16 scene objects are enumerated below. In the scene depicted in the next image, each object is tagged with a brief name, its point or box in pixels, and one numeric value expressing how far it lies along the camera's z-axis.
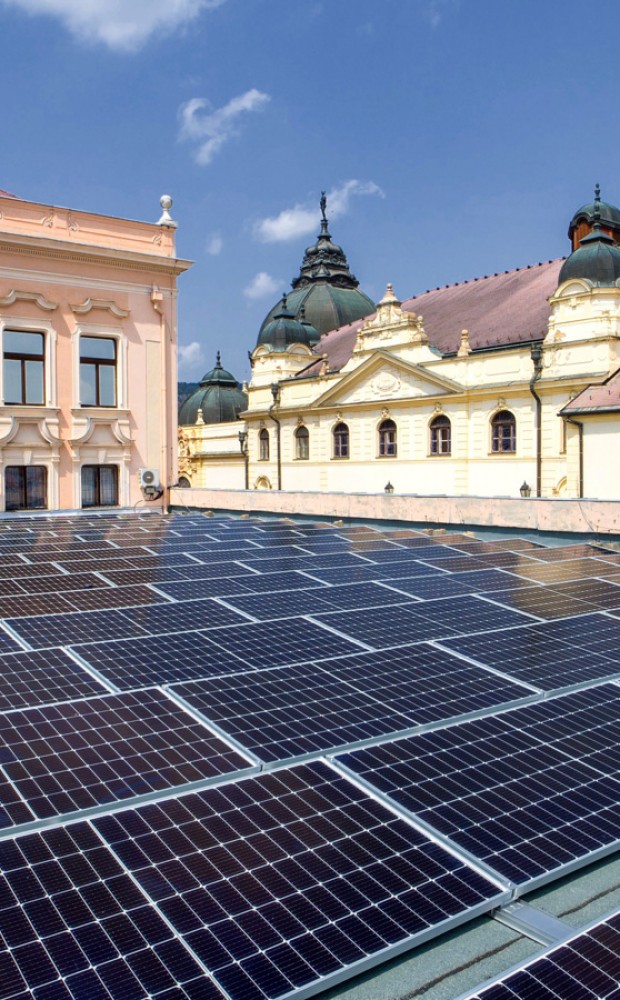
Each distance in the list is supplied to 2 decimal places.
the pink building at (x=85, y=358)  26.52
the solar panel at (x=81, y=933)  3.17
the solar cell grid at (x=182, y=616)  8.77
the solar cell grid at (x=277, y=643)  7.61
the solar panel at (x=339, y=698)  5.72
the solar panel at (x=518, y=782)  4.42
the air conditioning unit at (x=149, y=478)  29.52
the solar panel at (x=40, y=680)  6.17
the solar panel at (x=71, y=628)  8.03
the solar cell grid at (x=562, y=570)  12.23
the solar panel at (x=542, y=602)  9.95
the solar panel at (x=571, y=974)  3.31
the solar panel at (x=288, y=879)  3.43
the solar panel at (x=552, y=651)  7.36
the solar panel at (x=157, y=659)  6.84
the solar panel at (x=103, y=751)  4.71
